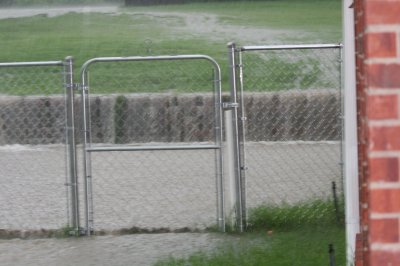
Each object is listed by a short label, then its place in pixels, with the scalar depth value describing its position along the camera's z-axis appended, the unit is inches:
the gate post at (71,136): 541.0
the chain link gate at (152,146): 550.4
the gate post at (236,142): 539.4
